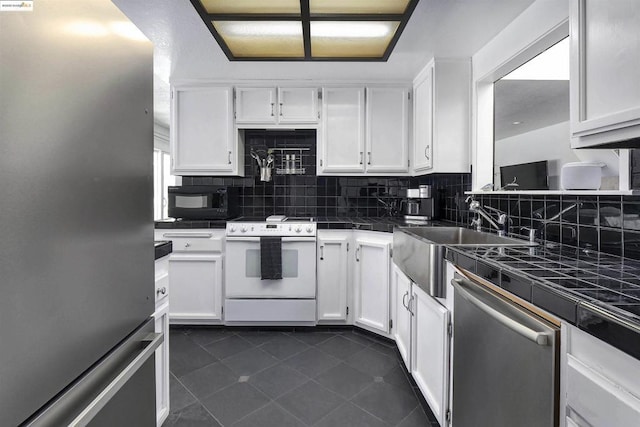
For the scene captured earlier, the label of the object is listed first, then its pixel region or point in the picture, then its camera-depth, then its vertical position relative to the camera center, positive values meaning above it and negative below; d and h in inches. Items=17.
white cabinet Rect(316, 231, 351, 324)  101.2 -23.3
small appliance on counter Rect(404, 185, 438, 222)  102.2 +1.1
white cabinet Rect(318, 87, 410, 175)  108.5 +27.5
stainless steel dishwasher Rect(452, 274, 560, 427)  30.6 -18.3
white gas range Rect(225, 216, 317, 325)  99.9 -23.1
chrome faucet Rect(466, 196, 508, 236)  70.5 -2.7
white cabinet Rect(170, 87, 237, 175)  109.0 +27.8
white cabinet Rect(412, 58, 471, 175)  90.4 +27.9
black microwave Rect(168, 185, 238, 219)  104.8 +2.0
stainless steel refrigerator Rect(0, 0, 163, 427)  18.1 -0.5
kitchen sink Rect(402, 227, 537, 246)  73.4 -6.9
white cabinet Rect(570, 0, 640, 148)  34.5 +16.9
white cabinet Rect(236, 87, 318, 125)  109.1 +36.6
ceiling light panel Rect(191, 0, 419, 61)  63.1 +42.0
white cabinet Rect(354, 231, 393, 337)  91.5 -22.5
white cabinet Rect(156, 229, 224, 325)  101.0 -22.8
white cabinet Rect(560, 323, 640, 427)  22.5 -14.0
